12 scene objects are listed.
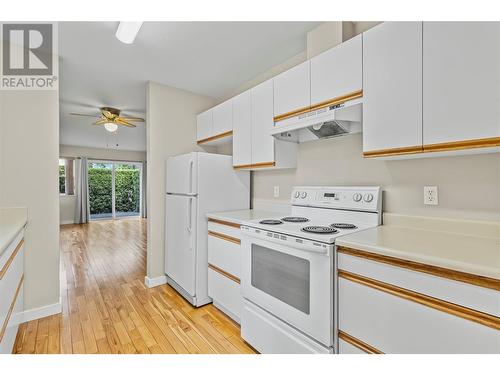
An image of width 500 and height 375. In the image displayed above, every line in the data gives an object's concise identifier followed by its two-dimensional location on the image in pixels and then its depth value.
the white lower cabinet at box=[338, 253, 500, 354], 0.91
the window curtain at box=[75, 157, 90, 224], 7.53
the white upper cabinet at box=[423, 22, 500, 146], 1.11
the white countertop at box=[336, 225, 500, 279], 0.92
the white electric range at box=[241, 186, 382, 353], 1.34
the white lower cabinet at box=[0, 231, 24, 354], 1.28
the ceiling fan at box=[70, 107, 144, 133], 3.95
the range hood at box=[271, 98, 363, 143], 1.63
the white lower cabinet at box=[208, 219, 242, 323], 2.07
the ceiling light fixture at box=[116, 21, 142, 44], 1.75
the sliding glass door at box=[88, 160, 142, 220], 8.05
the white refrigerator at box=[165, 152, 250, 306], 2.41
